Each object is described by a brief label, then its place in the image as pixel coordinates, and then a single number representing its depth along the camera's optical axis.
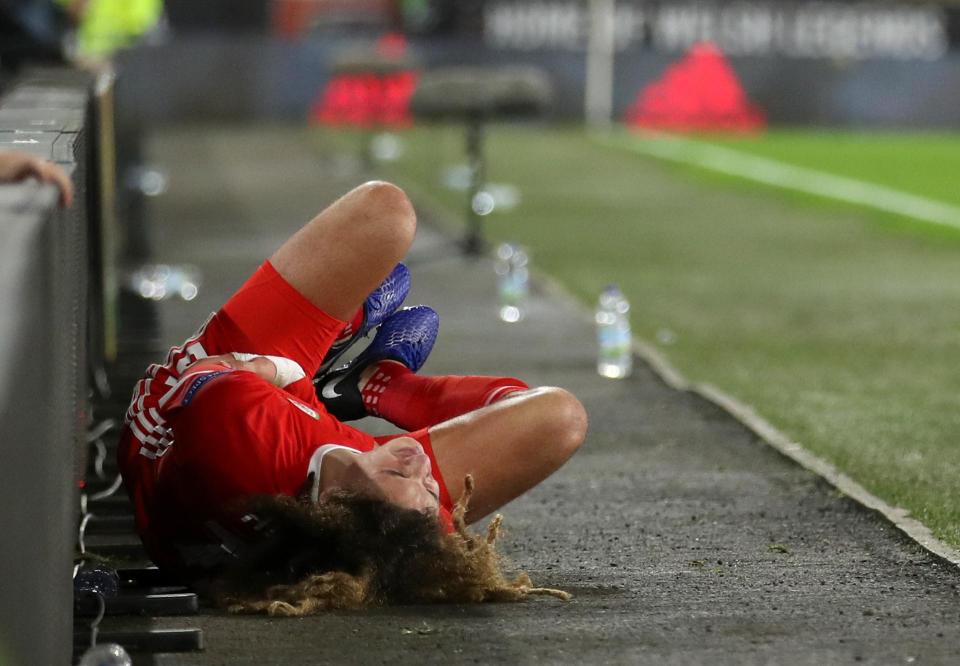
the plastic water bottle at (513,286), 20.22
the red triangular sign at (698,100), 55.56
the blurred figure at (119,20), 37.29
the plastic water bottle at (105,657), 7.57
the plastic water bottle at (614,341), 16.39
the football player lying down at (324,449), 8.45
